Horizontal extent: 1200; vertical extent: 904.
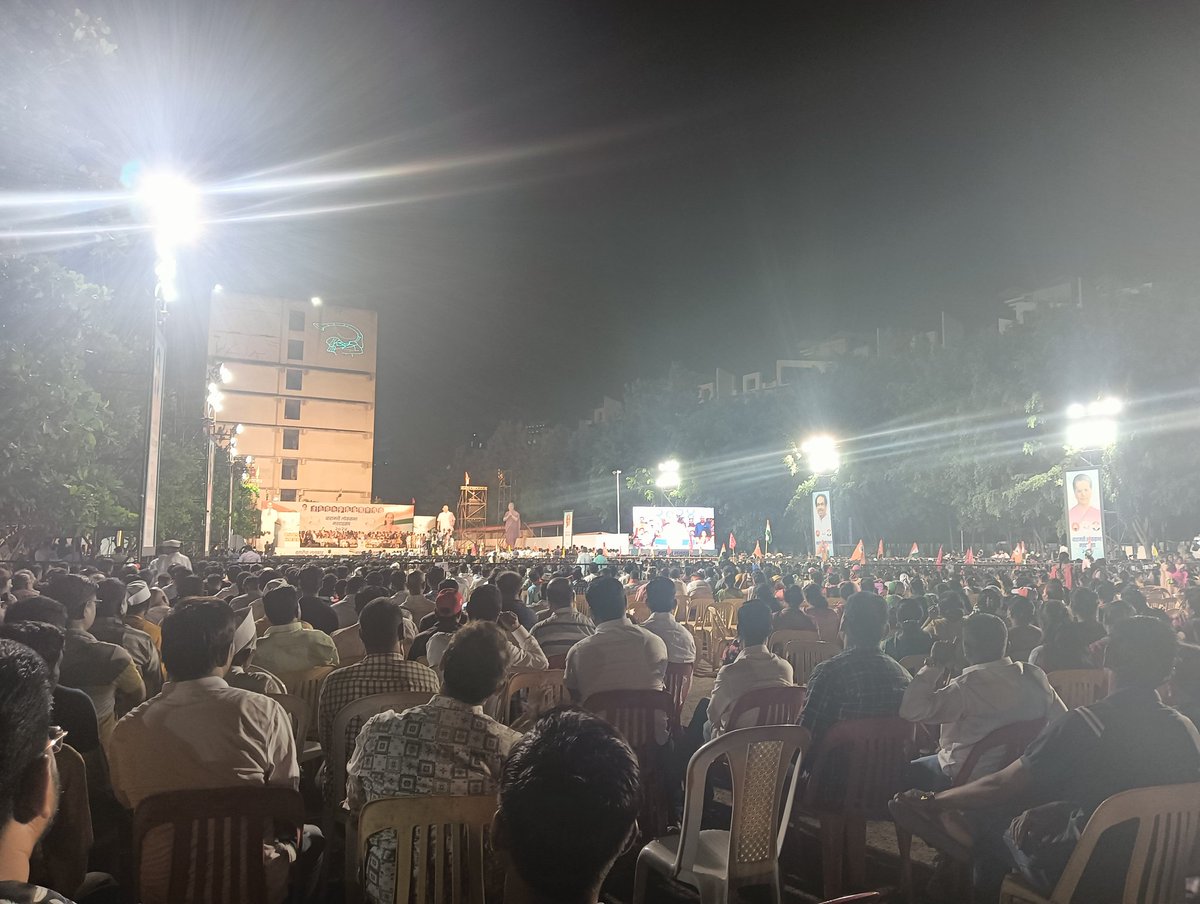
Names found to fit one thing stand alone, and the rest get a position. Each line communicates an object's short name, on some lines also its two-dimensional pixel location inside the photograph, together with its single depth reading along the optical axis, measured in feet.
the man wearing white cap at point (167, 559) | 47.18
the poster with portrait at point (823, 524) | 97.91
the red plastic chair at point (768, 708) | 14.71
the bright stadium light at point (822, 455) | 123.85
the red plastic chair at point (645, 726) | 14.47
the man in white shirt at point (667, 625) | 20.24
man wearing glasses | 5.62
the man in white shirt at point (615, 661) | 16.37
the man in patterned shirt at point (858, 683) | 14.01
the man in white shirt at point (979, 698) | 13.05
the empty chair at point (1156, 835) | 8.32
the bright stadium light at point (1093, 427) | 76.63
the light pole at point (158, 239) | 45.52
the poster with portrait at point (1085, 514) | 59.77
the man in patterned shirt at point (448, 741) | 9.18
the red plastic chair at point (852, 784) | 12.97
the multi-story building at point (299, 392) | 211.82
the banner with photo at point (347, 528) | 164.25
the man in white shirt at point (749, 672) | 15.16
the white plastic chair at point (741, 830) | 10.79
